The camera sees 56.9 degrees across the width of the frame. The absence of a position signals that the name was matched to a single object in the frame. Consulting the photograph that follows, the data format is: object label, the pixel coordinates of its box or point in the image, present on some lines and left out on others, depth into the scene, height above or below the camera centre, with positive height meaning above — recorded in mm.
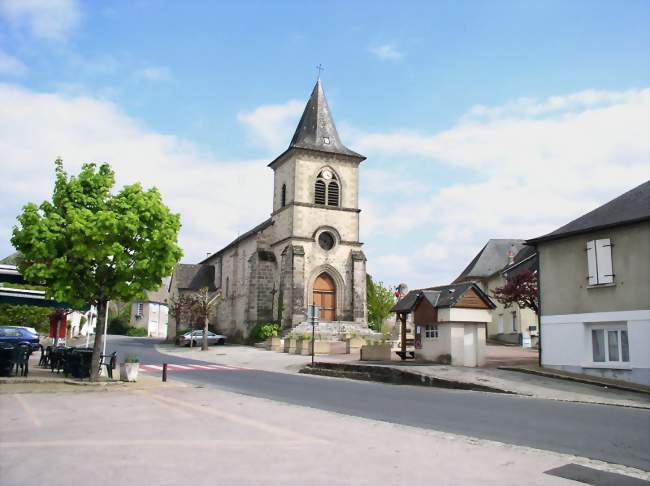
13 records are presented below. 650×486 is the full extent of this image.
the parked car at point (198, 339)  41625 -1056
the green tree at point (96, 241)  14391 +1963
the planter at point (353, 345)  29688 -935
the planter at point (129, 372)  15609 -1278
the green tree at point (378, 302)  45775 +2068
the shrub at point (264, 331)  36691 -371
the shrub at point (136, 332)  67369 -1046
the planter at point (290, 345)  31159 -1049
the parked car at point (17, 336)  26250 -675
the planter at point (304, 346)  29891 -1043
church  37688 +5443
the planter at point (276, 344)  33562 -1072
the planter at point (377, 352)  23266 -983
